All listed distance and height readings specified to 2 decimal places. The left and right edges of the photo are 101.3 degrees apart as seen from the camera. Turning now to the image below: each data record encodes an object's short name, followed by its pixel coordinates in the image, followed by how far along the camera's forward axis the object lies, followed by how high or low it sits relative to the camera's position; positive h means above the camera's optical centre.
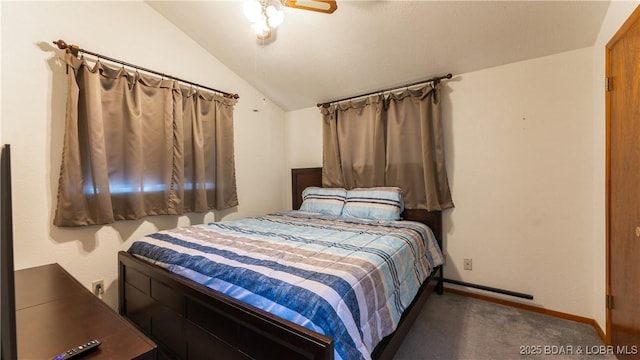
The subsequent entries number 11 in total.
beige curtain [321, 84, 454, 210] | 2.60 +0.33
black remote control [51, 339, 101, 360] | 0.75 -0.49
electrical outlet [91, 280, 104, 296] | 2.04 -0.81
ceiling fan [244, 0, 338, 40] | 1.61 +1.12
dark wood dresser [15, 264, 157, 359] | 0.81 -0.51
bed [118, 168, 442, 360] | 1.01 -0.55
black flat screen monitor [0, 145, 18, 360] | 0.44 -0.14
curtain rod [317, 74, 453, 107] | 2.56 +0.96
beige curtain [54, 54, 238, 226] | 1.88 +0.29
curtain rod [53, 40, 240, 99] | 1.82 +0.98
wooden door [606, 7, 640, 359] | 1.42 -0.12
